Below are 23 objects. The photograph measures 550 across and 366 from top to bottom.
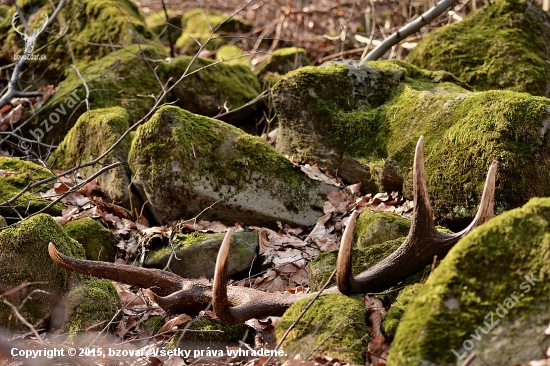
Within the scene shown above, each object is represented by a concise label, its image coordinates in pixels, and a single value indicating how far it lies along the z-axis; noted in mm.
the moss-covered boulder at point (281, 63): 10711
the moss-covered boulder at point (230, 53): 11618
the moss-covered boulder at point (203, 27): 12484
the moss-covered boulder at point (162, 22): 13570
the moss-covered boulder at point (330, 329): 4039
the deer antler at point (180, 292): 4737
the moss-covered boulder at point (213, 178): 6746
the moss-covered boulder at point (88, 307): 5133
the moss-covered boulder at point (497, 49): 8109
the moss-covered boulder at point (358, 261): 5012
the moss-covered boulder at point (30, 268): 5277
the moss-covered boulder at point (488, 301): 3170
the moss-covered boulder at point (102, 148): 7316
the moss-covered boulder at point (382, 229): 5488
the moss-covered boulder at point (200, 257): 6176
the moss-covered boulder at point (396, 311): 4113
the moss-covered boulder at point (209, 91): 9156
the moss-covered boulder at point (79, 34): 10586
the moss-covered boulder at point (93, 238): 6246
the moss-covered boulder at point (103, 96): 9188
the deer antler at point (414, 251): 4211
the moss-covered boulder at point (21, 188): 6727
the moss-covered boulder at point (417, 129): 5676
